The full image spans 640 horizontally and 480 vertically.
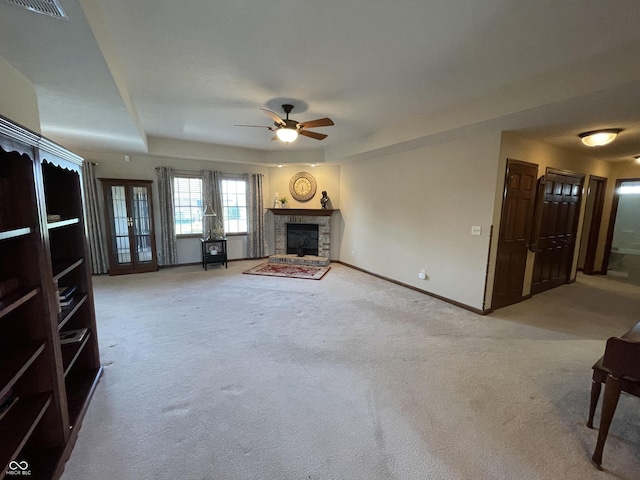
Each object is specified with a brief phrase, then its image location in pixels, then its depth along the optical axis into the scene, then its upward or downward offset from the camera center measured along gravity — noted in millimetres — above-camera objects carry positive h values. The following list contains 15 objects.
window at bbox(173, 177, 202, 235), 6039 +63
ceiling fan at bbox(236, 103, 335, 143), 3276 +1076
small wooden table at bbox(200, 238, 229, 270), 6094 -1006
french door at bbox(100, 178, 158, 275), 5262 -392
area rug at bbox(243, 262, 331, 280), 5543 -1395
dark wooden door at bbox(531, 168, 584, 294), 4254 -282
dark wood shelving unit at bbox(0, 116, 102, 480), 1264 -650
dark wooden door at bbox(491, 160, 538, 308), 3650 -282
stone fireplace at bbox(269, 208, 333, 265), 6605 -563
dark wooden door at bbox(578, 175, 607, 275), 5602 -234
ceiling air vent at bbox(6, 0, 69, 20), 1288 +1010
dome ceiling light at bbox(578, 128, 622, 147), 3264 +969
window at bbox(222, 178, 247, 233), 6591 +79
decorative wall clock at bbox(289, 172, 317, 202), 6805 +595
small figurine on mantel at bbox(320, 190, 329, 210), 6598 +229
